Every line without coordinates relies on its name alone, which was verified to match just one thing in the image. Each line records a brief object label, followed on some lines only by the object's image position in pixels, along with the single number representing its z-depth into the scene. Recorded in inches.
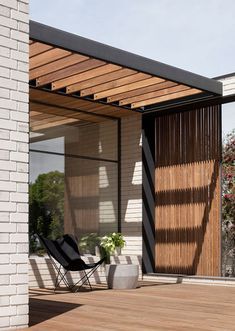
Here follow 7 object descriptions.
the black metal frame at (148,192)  422.0
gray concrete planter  345.7
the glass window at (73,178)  378.6
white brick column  178.9
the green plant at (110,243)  398.0
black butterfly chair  334.3
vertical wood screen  389.7
